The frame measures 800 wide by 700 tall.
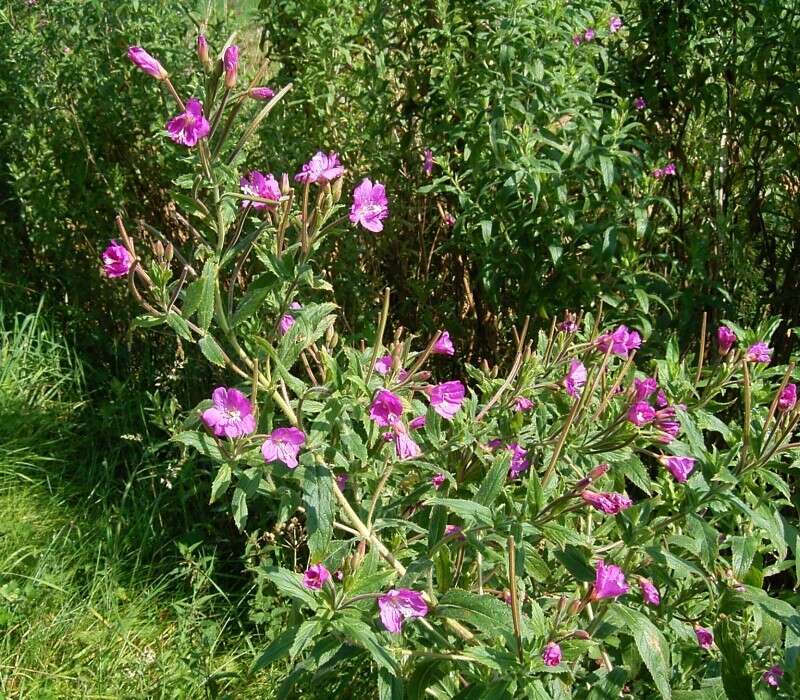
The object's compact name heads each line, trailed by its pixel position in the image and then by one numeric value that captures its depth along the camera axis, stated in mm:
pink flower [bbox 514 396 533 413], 652
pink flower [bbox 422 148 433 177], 959
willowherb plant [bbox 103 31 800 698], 557
